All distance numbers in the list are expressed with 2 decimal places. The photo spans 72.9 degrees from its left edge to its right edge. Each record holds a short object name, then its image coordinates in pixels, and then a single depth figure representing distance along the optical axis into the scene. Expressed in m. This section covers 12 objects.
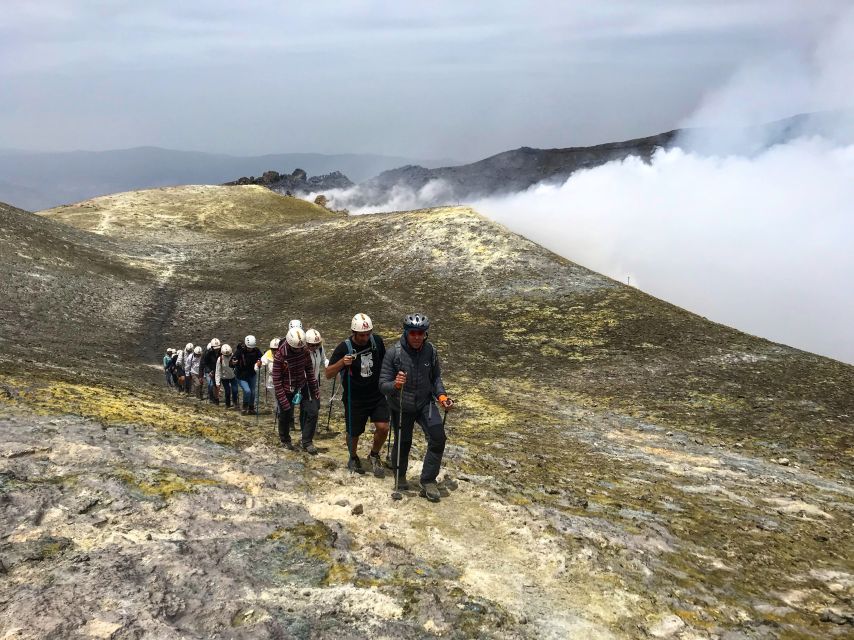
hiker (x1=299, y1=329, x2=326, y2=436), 11.93
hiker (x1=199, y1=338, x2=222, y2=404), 19.70
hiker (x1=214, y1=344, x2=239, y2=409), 18.77
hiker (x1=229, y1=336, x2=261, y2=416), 17.86
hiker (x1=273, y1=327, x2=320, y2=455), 11.93
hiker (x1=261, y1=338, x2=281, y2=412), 15.96
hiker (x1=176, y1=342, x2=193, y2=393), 21.39
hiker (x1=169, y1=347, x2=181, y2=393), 22.48
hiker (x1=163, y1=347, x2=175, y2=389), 22.45
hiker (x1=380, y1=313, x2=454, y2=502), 9.50
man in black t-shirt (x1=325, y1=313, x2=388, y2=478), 10.48
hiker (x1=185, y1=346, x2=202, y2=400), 21.05
